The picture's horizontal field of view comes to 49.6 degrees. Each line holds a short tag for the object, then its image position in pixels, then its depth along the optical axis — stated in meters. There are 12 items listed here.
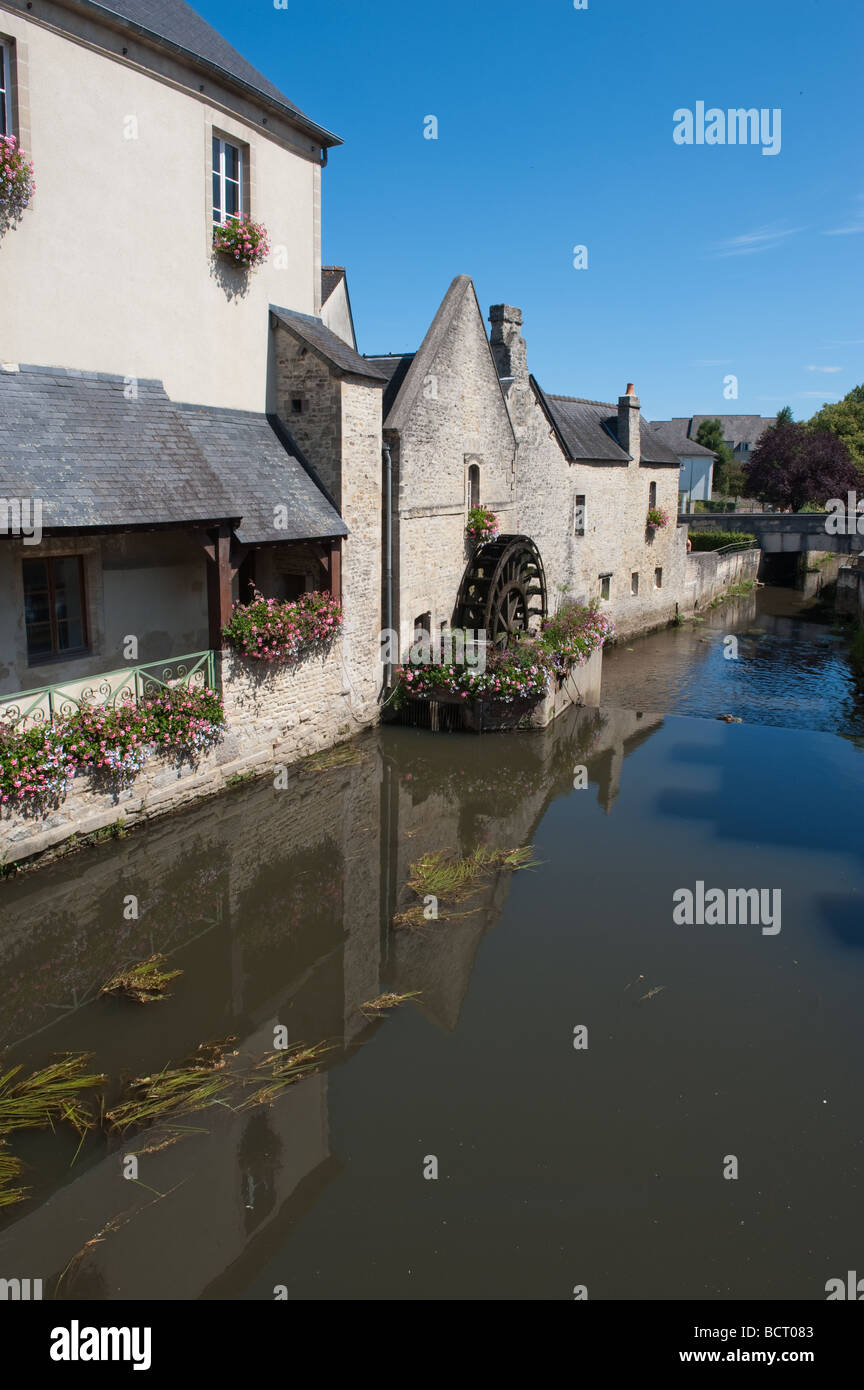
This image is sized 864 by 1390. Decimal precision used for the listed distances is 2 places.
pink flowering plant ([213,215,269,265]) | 11.05
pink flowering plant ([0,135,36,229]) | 8.30
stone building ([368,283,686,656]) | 14.17
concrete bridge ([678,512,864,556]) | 35.16
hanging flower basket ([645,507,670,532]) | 24.98
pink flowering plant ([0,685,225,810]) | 7.74
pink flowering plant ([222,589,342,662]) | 10.47
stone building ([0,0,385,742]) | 8.76
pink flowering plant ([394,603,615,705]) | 13.42
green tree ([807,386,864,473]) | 51.34
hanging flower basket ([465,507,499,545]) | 15.97
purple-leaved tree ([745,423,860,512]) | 44.88
